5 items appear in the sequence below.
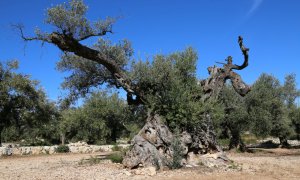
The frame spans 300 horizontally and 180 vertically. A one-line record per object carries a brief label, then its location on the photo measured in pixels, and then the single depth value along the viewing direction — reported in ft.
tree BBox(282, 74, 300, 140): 139.54
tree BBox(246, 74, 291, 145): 97.73
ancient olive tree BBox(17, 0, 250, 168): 54.08
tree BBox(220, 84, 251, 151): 97.20
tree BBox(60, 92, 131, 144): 135.44
